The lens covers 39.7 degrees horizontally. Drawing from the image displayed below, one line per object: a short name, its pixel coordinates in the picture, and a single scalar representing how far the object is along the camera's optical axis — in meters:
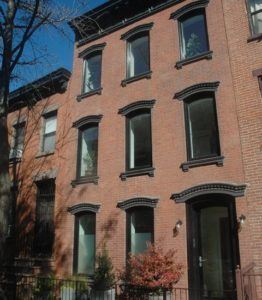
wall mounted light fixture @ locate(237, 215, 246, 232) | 9.71
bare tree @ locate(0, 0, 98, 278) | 11.10
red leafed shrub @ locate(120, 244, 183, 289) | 9.58
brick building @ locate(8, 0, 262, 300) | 10.38
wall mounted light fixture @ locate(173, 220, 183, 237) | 10.89
